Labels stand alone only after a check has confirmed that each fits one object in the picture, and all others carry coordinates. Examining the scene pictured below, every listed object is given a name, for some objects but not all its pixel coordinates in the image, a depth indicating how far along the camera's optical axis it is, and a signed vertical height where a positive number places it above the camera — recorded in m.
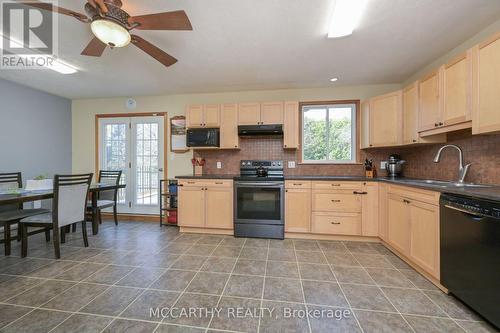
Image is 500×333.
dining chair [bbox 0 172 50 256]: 2.40 -0.59
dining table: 1.95 -0.31
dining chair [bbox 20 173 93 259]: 2.35 -0.53
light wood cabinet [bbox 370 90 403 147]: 2.83 +0.67
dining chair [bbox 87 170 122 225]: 3.43 -0.51
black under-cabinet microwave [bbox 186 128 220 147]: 3.46 +0.50
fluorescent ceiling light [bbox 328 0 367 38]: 1.65 +1.33
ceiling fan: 1.44 +1.11
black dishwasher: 1.34 -0.63
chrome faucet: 2.14 -0.02
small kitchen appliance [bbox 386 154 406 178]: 3.15 +0.00
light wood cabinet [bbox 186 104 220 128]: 3.53 +0.88
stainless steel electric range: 3.05 -0.62
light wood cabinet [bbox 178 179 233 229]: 3.20 -0.60
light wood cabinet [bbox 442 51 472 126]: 1.81 +0.72
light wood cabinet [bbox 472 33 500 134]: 1.58 +0.64
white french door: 4.08 +0.13
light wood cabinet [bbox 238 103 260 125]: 3.39 +0.88
